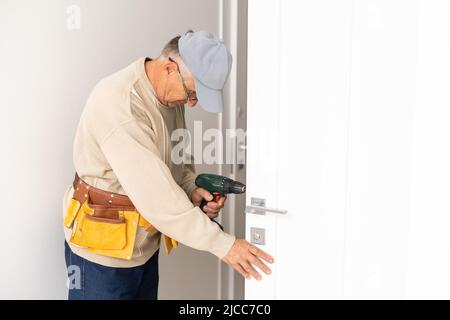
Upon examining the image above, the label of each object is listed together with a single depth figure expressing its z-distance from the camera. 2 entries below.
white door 1.24
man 1.44
